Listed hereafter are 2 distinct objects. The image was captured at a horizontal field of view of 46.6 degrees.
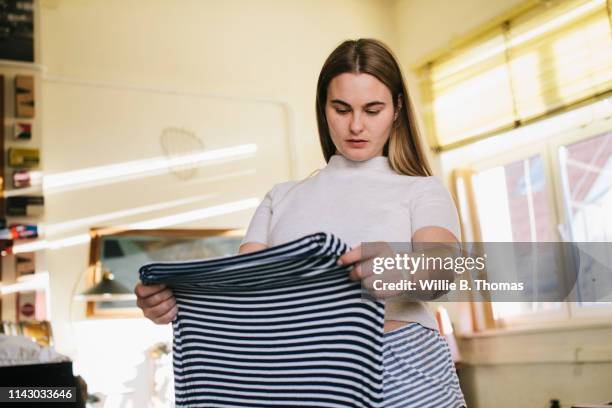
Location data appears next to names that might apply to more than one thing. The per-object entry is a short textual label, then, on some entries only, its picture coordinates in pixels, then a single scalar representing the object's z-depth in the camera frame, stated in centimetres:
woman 95
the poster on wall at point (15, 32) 438
